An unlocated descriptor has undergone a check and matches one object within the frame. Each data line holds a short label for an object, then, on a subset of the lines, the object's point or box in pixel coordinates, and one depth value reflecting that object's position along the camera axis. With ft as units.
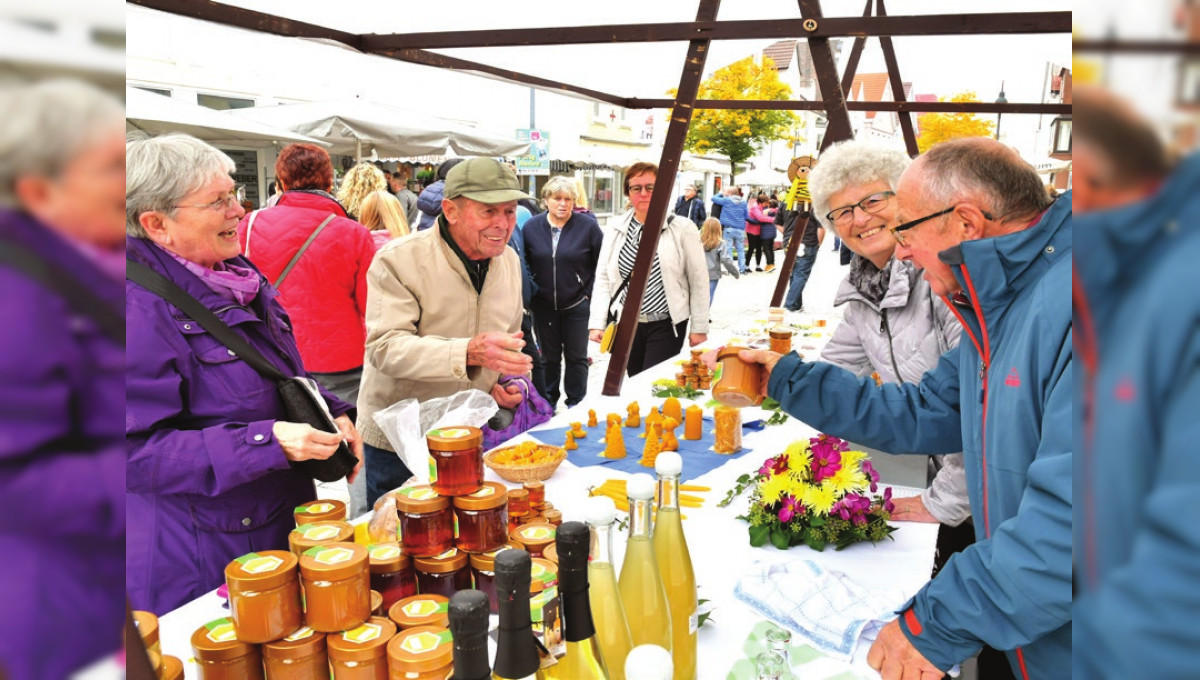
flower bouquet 6.50
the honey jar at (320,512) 5.42
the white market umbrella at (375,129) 25.23
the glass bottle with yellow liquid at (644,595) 4.15
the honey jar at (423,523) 4.73
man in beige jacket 8.88
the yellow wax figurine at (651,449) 8.70
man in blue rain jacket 4.19
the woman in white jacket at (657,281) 15.74
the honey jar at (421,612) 4.06
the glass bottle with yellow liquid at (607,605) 3.69
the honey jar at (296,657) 3.83
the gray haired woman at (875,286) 8.53
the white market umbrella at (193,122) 20.89
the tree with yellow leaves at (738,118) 57.93
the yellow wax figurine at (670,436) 8.95
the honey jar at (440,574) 4.65
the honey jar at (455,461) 4.95
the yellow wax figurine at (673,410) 10.32
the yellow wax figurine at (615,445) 8.90
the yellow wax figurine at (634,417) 10.21
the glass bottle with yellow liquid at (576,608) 3.18
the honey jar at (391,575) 4.56
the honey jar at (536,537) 4.86
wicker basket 7.45
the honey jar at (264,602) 3.84
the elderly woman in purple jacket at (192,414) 6.08
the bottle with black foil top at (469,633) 2.70
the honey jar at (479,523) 4.84
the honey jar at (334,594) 3.91
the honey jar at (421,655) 3.63
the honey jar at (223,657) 3.81
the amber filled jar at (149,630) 3.35
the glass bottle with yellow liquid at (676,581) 4.49
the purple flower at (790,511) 6.49
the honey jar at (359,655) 3.78
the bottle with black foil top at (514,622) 2.87
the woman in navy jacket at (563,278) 18.11
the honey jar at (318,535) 4.65
